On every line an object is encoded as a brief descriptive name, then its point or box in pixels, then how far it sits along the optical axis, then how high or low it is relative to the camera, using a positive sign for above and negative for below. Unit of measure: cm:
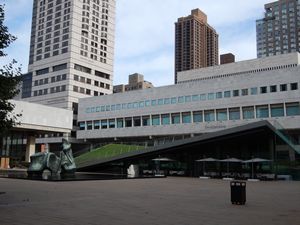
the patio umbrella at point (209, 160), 4397 +88
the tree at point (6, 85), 1310 +295
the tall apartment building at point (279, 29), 14912 +5796
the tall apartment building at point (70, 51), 10512 +3482
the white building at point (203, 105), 6081 +1199
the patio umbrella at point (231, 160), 4264 +89
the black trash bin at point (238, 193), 1520 -105
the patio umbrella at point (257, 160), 4028 +87
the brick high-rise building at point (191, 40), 18325 +6446
